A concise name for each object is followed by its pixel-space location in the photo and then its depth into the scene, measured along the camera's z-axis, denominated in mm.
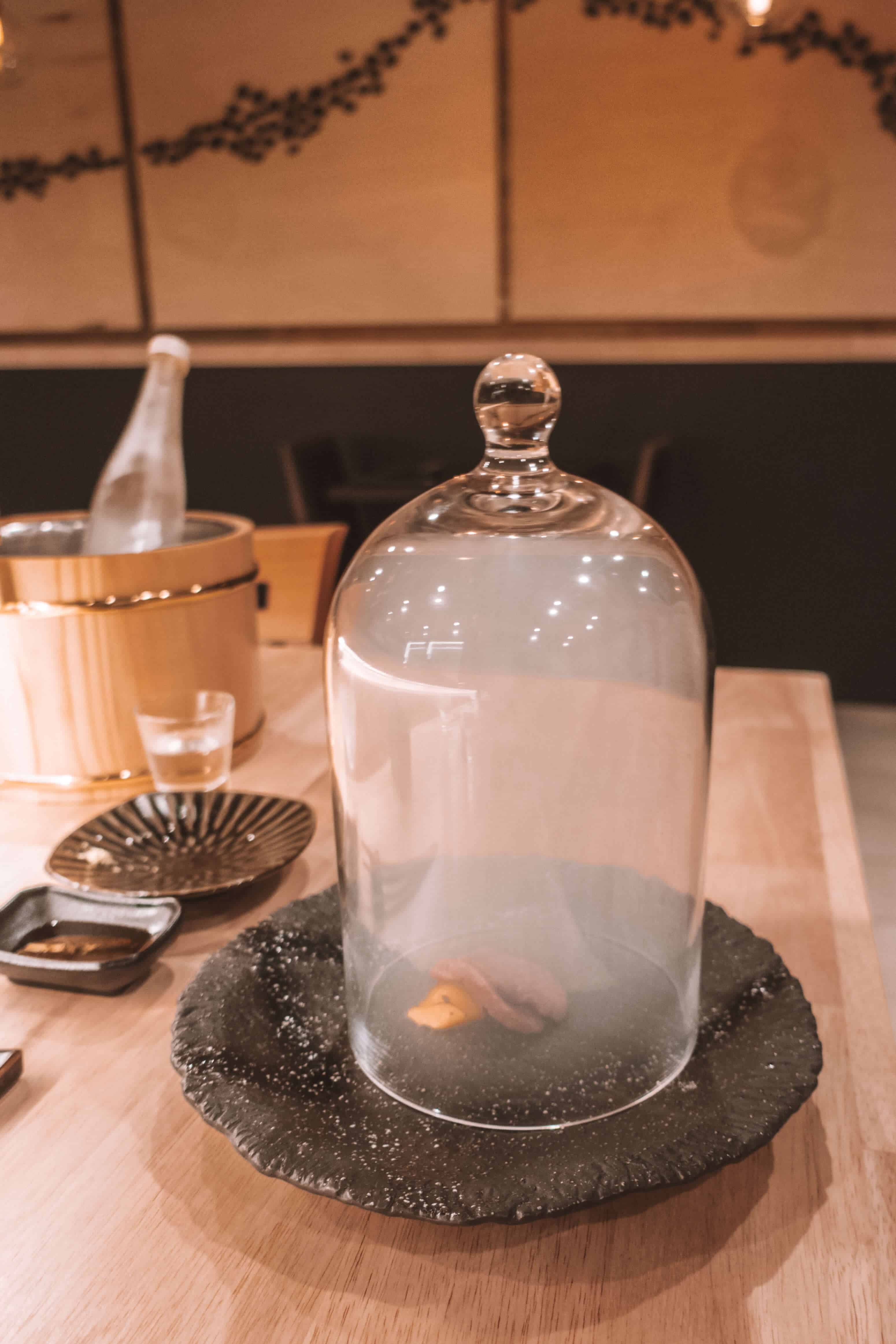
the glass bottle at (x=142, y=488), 930
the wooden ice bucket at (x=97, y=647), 766
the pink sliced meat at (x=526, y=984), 426
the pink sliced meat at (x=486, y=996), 422
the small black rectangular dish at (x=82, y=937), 518
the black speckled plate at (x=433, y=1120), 344
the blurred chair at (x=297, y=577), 1459
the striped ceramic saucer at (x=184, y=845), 617
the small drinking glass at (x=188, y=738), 758
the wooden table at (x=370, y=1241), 337
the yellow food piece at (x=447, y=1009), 428
